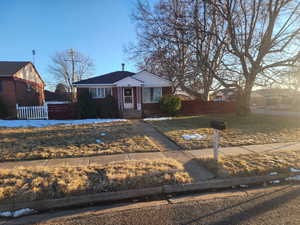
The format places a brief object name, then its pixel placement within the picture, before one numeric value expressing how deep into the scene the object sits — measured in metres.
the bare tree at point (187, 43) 11.44
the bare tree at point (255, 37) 10.34
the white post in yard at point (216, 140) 4.10
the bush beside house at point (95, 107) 12.62
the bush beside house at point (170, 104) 13.77
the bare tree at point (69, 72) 34.12
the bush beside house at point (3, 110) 13.79
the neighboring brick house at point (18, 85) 14.74
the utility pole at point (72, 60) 33.56
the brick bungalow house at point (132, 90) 13.89
